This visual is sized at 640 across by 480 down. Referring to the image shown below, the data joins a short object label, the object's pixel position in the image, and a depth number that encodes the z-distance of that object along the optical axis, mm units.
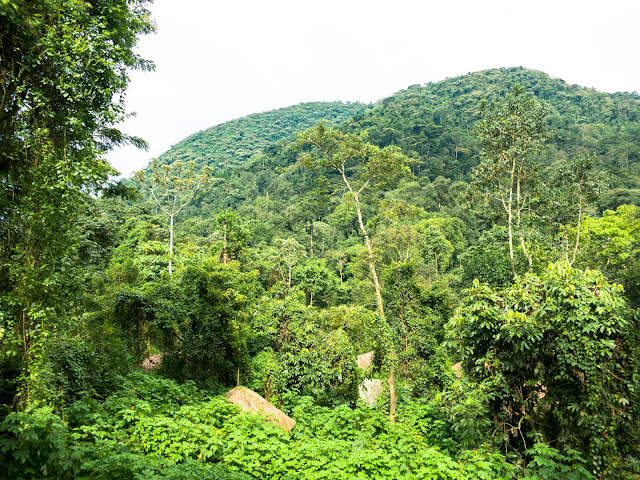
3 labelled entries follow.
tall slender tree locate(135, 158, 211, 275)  26400
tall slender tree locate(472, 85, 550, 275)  15352
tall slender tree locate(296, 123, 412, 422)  12156
